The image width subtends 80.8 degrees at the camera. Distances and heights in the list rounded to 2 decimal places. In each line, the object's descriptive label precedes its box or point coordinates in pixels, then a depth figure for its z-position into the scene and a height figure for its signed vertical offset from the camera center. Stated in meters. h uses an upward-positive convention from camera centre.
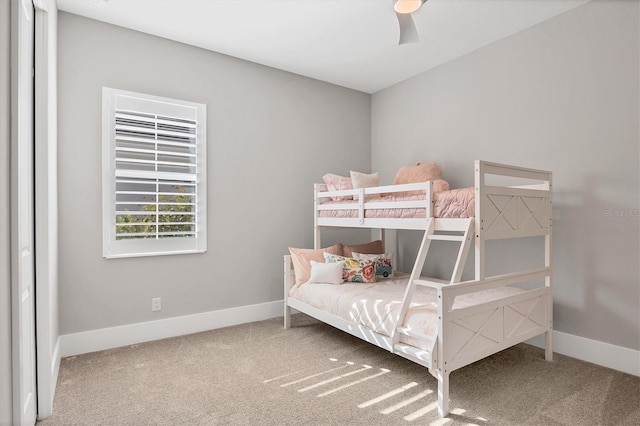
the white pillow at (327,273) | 3.37 -0.55
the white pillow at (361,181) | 3.50 +0.30
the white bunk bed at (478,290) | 2.12 -0.55
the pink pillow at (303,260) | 3.55 -0.45
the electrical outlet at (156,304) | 3.24 -0.80
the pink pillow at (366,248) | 3.88 -0.38
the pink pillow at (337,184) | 3.57 +0.28
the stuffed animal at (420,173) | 3.54 +0.38
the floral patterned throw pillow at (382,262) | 3.62 -0.48
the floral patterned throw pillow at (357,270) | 3.43 -0.53
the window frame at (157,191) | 3.03 +0.29
